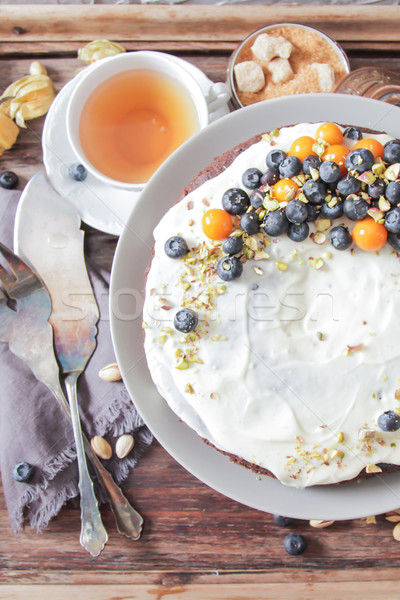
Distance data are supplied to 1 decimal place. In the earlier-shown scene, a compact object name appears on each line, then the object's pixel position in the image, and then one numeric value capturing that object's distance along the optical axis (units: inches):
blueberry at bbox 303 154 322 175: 21.0
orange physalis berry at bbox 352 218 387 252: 20.7
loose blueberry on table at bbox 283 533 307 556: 24.7
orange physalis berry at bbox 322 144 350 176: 21.0
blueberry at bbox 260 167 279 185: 21.2
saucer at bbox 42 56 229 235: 25.5
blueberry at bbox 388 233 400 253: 20.8
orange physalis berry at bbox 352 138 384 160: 21.1
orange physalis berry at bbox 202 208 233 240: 21.0
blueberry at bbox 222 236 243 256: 20.8
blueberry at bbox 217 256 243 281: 20.7
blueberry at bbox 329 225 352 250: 20.8
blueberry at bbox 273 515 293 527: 24.7
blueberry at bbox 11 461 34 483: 24.7
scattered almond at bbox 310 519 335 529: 24.6
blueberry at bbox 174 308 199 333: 20.9
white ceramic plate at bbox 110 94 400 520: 22.5
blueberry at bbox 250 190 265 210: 21.1
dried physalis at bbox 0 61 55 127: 26.1
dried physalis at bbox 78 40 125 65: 26.3
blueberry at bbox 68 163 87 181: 25.5
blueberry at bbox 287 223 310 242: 20.9
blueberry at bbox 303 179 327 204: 20.8
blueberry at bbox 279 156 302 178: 21.0
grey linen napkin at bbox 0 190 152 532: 24.9
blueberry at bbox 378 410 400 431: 20.7
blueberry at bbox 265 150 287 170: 21.3
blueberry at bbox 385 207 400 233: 20.5
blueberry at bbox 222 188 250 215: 21.1
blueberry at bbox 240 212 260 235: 20.9
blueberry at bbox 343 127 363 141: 21.5
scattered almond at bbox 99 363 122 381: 24.8
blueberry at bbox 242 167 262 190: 21.3
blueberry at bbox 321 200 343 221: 20.8
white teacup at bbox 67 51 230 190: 24.9
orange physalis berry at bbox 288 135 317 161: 21.2
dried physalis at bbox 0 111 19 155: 25.9
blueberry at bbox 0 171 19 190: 26.0
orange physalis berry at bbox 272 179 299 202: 20.9
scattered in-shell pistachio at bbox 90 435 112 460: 24.8
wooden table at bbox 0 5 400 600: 24.9
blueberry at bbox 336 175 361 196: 20.7
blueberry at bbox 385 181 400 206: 20.6
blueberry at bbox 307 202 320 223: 21.0
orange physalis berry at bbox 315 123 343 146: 21.3
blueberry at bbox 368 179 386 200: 20.7
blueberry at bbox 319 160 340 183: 20.8
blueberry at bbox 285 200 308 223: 20.7
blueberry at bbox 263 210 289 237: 20.8
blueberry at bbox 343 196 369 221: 20.7
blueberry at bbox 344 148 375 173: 20.7
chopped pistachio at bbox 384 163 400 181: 20.7
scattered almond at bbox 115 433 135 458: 24.9
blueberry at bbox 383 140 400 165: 21.0
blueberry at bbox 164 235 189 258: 21.3
